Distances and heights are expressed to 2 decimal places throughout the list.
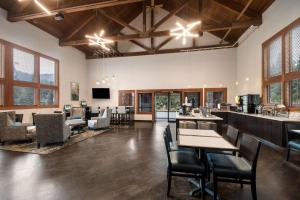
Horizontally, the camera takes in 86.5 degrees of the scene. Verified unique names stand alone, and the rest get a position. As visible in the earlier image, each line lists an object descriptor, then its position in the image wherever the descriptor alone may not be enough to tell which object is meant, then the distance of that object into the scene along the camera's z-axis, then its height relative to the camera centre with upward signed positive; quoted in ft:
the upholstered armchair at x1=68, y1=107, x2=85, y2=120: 27.25 -2.01
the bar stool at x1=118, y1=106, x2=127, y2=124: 30.78 -2.97
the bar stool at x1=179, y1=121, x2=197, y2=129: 14.74 -2.25
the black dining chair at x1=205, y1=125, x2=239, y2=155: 8.56 -2.01
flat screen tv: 36.68 +1.72
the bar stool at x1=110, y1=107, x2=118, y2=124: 32.19 -3.39
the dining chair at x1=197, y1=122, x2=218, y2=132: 13.91 -2.23
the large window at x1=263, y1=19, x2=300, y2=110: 15.57 +3.70
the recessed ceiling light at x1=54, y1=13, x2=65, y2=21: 18.35 +9.74
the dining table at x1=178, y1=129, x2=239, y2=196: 6.89 -1.97
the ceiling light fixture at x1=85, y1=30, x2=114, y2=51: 19.38 +7.69
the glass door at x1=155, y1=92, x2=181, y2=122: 34.19 -0.87
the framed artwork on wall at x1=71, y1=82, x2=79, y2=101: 33.06 +1.98
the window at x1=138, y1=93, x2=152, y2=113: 35.40 -0.45
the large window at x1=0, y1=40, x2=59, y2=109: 20.20 +3.25
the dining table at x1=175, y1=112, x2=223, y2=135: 14.87 -1.72
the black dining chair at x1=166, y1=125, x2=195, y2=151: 9.49 -2.92
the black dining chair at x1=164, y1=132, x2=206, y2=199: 7.04 -2.93
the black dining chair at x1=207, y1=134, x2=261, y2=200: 6.34 -2.81
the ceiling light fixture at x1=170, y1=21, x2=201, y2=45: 15.89 +7.32
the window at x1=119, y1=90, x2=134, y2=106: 36.14 +0.56
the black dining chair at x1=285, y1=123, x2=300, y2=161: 12.09 -2.82
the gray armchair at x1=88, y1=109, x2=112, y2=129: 24.34 -3.31
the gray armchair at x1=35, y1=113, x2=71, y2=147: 15.30 -2.73
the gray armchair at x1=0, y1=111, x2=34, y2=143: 16.35 -3.11
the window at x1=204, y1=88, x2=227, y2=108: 31.75 +0.92
